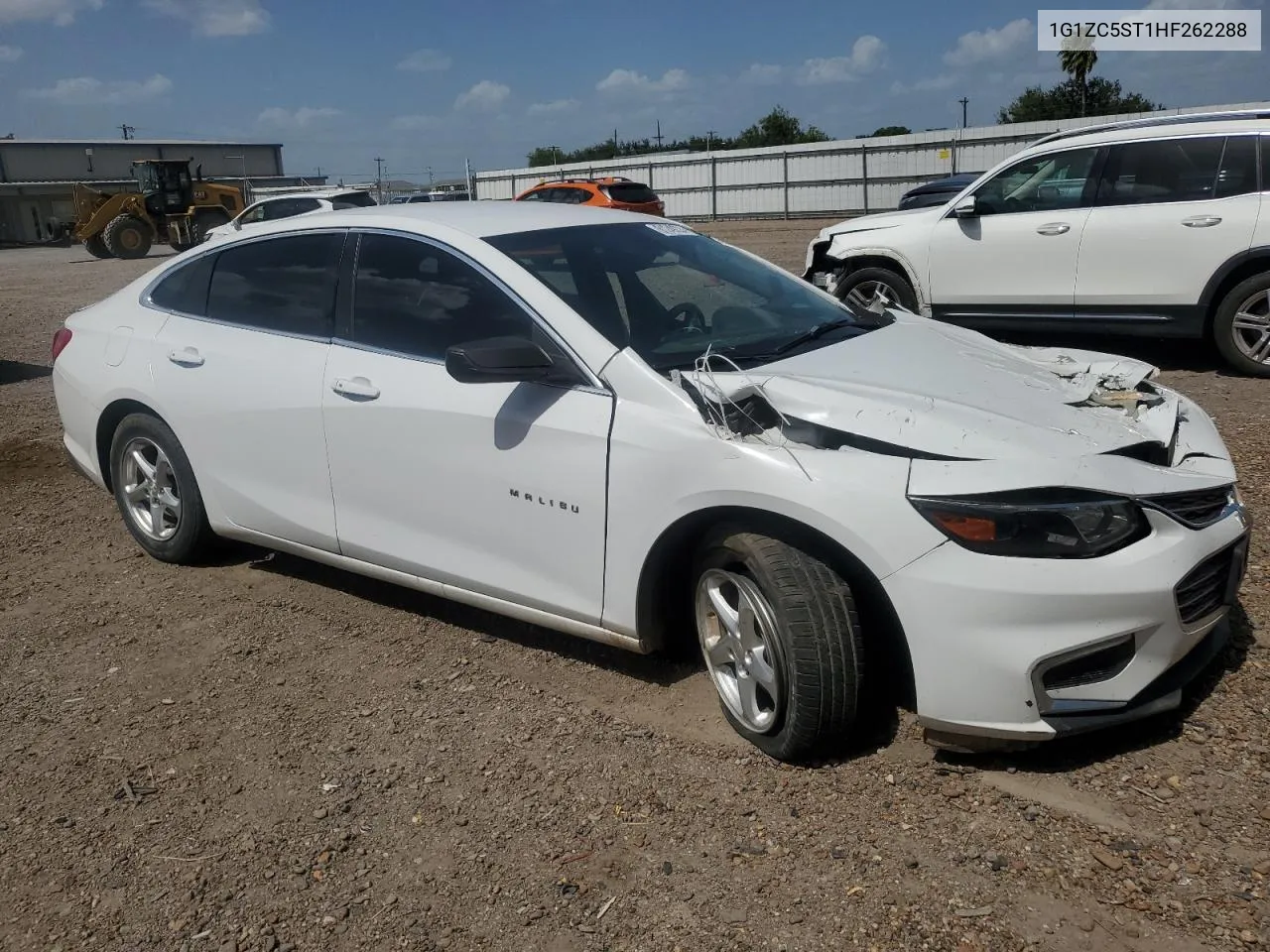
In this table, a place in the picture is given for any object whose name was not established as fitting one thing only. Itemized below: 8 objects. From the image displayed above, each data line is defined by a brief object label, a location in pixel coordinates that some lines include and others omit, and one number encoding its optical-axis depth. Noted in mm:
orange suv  25672
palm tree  53094
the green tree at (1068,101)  51125
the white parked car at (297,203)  22547
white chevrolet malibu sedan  2846
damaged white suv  7602
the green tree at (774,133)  65938
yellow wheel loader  30516
